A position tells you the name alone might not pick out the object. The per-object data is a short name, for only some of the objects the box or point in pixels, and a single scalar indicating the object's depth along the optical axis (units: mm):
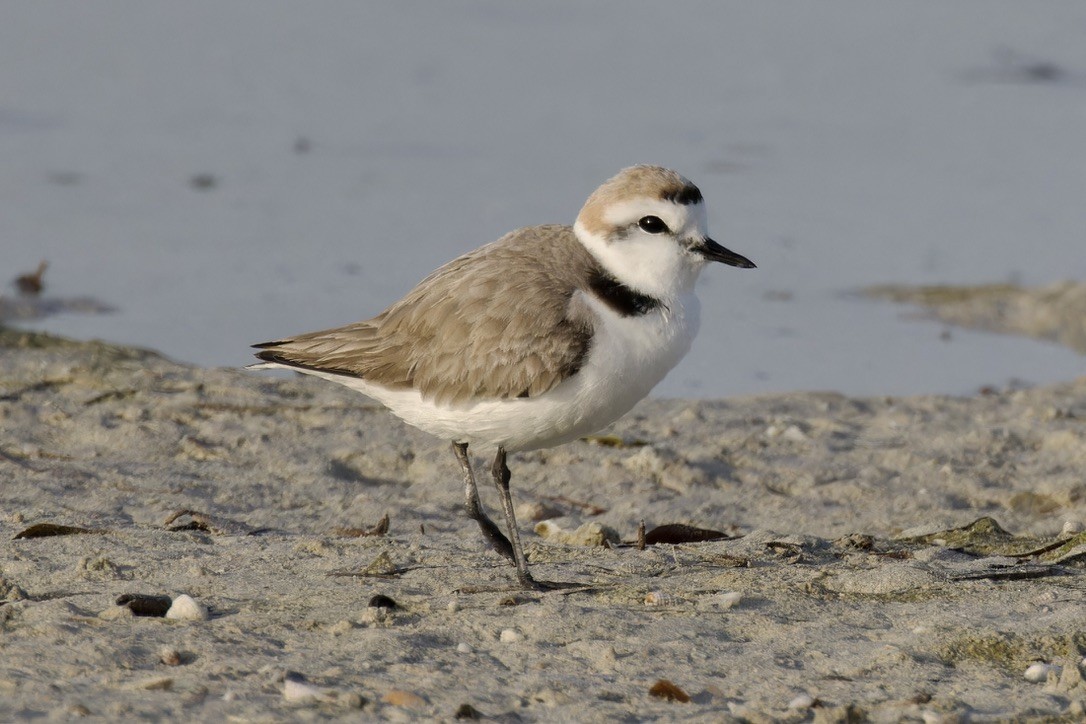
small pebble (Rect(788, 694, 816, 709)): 8766
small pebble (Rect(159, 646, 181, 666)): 9008
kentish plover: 10992
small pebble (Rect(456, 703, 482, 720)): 8414
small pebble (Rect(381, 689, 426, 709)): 8547
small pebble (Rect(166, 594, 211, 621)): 9773
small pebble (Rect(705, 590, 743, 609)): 10437
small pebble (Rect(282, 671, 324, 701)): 8516
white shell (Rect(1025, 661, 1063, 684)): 9312
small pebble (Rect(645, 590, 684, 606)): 10508
